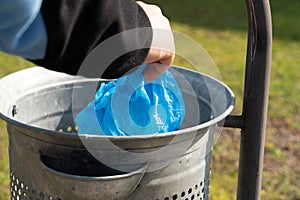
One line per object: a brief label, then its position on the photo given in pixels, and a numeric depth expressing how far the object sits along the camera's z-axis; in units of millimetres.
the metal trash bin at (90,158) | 1307
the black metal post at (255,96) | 1412
